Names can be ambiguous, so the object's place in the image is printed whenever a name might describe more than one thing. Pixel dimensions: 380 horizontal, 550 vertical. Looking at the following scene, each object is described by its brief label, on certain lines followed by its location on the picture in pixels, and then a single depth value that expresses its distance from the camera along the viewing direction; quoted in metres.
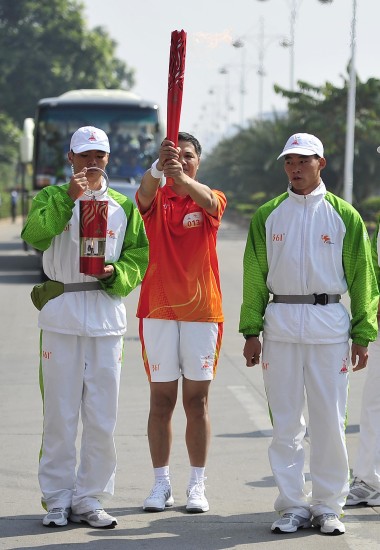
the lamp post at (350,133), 39.05
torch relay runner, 6.52
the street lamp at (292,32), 40.44
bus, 24.27
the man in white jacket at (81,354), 6.16
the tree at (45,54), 64.44
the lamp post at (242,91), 71.19
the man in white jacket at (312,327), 6.14
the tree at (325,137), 45.75
